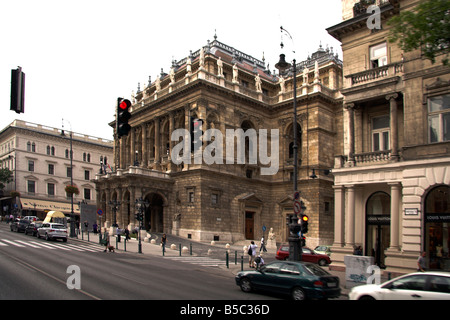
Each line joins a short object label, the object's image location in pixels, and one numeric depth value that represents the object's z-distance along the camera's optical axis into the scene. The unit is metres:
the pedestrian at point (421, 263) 18.09
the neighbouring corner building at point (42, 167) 72.81
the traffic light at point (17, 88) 9.96
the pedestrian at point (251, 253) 26.31
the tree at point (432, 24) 14.88
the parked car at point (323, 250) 32.35
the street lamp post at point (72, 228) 40.31
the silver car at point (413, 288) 11.06
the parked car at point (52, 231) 35.16
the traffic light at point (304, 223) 19.08
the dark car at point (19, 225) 41.94
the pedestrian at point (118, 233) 36.69
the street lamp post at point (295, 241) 19.16
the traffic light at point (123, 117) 11.66
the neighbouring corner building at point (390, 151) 20.61
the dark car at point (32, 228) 38.50
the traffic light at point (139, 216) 32.86
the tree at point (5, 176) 70.00
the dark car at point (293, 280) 14.06
